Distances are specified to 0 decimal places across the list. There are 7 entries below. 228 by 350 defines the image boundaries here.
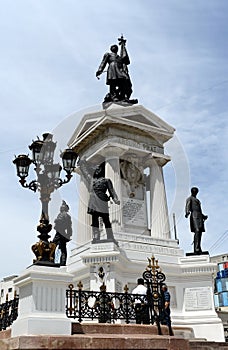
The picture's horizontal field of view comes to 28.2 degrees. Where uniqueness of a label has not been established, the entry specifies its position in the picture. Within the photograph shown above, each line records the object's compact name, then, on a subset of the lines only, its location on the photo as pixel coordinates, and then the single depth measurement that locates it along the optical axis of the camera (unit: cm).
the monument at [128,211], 1753
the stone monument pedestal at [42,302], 916
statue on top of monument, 2552
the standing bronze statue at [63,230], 1917
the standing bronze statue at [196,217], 1994
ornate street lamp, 1027
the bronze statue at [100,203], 1761
